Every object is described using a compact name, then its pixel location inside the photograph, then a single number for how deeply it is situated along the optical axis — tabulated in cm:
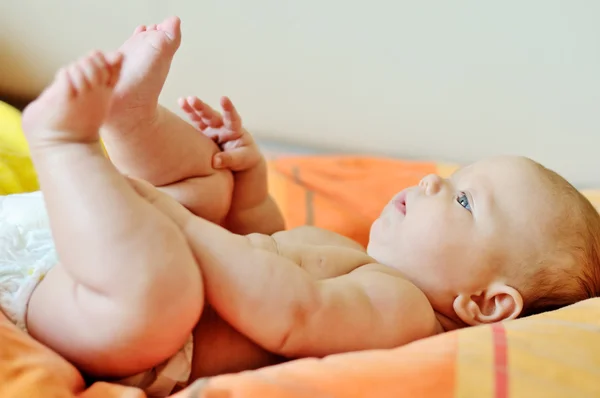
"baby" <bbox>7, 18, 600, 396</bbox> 85
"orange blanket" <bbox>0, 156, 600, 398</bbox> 85
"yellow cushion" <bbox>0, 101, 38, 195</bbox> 108
